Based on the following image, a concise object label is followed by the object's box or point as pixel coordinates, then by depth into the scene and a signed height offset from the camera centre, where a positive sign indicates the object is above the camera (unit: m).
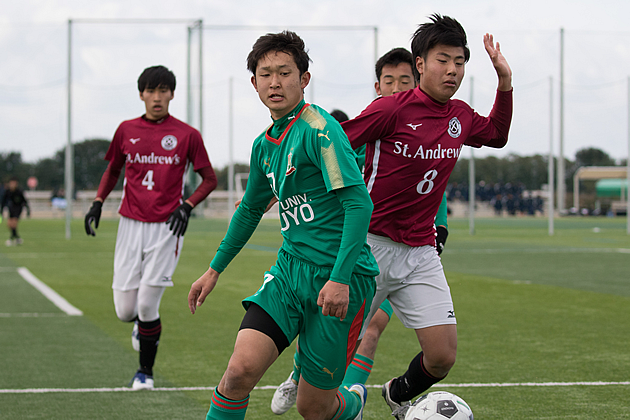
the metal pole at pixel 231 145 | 35.06 +2.80
